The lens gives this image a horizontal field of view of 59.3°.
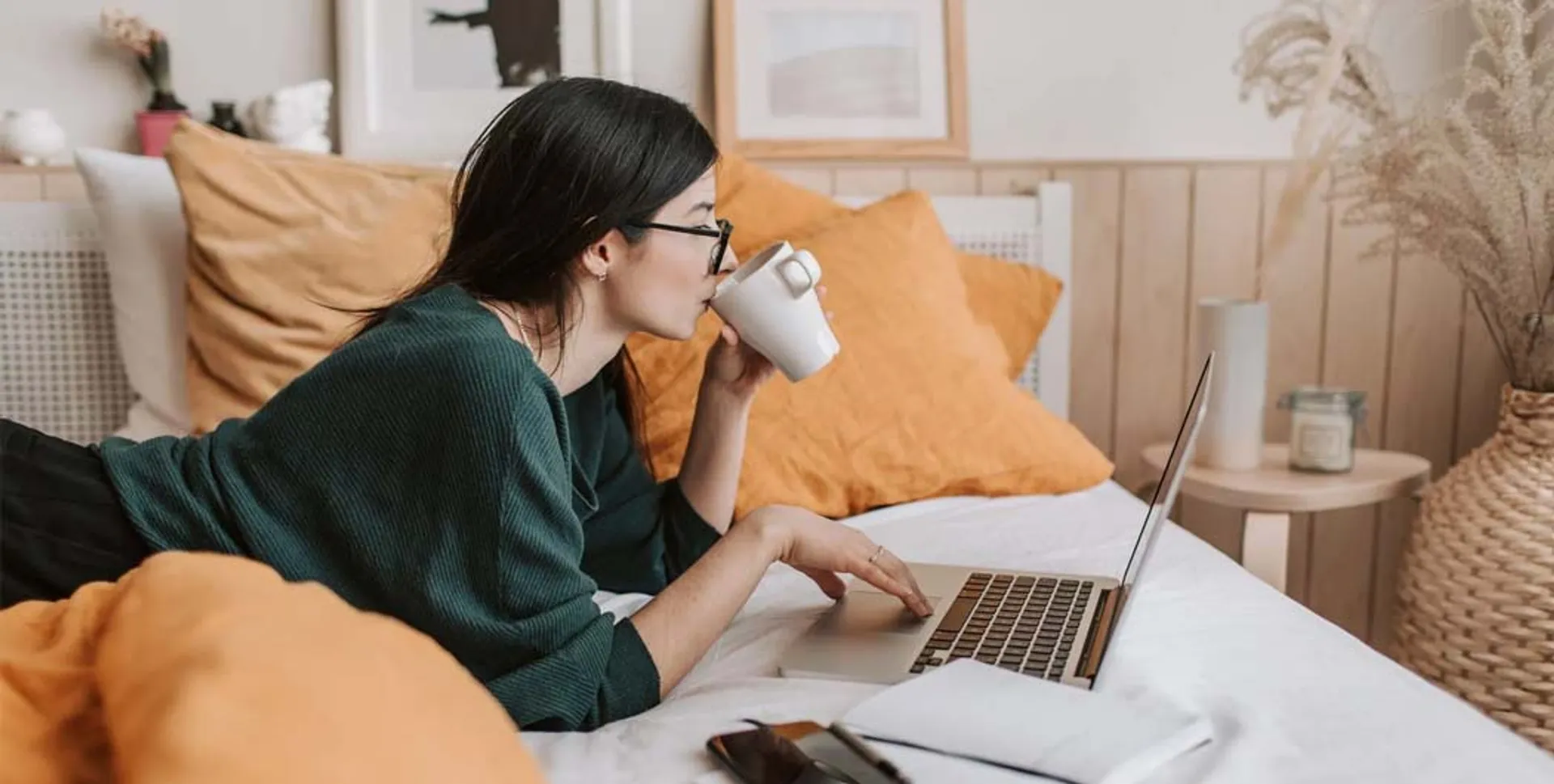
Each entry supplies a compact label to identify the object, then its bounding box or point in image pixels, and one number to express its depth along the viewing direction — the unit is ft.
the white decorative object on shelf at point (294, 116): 6.54
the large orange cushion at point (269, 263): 5.71
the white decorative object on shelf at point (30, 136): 6.50
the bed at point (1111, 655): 2.92
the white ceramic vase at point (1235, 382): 6.42
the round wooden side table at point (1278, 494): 6.06
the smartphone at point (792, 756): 2.62
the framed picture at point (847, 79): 7.18
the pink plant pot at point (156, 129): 6.61
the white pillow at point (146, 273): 6.04
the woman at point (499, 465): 3.25
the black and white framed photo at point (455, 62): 6.94
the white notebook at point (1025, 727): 2.75
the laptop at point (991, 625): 3.48
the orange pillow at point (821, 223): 6.20
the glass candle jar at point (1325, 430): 6.38
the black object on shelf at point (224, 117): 6.64
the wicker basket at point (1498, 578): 5.55
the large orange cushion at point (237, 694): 1.87
